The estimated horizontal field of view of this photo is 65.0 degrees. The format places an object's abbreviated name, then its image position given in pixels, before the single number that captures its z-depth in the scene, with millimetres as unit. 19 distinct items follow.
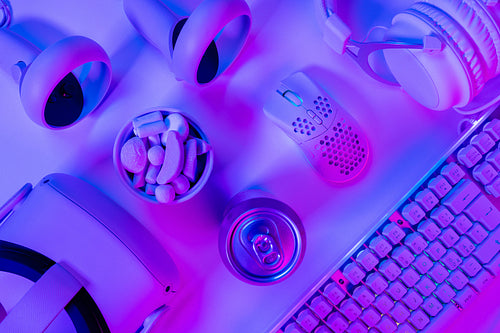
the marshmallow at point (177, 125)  534
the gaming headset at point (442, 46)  489
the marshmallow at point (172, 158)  511
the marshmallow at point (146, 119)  535
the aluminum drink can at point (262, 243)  548
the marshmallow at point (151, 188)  545
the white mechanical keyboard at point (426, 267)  579
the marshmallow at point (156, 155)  520
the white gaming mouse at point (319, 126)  603
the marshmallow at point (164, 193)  521
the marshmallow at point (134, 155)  523
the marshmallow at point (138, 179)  540
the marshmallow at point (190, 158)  530
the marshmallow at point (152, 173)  535
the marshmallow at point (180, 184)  535
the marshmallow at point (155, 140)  539
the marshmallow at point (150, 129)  527
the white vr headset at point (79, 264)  501
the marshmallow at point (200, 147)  544
